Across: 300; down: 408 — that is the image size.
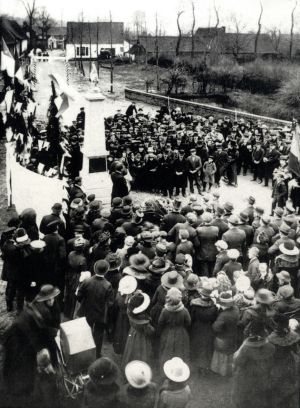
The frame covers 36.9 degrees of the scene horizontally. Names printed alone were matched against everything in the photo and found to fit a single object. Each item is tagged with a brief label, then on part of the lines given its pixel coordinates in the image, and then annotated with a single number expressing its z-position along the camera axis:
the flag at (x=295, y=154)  9.09
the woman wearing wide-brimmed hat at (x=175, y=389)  4.24
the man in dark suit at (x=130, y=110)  21.88
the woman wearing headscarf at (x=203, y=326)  5.62
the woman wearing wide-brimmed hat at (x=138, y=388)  4.10
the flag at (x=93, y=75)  10.54
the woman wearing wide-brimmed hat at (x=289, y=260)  7.01
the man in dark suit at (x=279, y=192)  11.52
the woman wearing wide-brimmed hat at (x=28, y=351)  4.81
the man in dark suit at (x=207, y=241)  7.86
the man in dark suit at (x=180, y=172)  13.12
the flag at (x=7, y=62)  10.11
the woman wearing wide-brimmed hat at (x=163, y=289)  5.84
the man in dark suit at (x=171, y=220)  8.60
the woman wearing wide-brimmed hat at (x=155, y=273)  6.29
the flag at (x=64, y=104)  11.11
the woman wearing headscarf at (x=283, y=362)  4.95
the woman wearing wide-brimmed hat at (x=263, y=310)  5.28
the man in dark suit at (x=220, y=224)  8.27
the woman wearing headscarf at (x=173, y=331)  5.46
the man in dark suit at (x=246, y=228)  8.13
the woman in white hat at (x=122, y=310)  5.79
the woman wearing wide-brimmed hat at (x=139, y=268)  6.36
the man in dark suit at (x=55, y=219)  7.87
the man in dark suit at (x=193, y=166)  13.23
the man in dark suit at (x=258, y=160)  14.44
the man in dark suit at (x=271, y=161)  14.09
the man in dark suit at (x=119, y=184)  10.90
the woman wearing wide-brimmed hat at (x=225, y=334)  5.55
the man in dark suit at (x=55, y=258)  7.03
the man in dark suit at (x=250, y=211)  8.61
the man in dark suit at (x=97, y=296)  5.97
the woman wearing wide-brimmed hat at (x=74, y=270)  6.75
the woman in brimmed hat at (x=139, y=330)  5.43
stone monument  10.80
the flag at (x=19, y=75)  10.76
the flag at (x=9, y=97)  10.97
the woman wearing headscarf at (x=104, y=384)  4.18
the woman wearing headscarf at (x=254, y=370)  4.91
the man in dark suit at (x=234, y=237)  7.73
